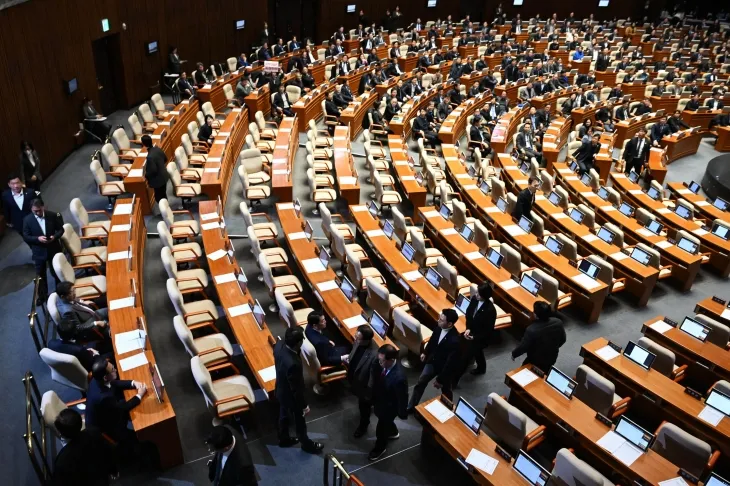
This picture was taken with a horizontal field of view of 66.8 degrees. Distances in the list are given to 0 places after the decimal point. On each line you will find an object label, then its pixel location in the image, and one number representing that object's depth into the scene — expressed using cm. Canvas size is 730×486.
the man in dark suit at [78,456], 400
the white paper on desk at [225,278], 716
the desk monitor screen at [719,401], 566
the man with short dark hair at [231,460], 398
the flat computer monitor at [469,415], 507
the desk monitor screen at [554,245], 871
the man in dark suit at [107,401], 468
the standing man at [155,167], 907
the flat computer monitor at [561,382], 566
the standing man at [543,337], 594
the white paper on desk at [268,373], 557
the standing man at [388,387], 492
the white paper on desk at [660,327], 705
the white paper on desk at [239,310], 657
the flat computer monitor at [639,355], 625
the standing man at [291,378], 486
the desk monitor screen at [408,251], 804
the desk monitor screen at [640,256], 869
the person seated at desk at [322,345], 565
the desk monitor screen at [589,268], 816
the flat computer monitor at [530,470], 450
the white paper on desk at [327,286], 718
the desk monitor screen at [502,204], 1020
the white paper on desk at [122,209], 837
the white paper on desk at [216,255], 766
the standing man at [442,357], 545
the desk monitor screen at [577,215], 1011
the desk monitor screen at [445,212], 970
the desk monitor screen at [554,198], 1098
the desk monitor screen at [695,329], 686
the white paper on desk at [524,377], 585
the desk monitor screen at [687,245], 928
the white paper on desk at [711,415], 556
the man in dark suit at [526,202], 938
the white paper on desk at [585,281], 791
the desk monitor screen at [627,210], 1077
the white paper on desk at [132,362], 546
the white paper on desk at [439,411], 528
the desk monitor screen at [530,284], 759
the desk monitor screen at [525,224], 937
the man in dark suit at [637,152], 1402
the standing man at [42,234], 696
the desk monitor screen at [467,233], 888
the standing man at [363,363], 514
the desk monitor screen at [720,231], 1005
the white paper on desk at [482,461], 476
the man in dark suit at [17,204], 757
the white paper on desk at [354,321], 651
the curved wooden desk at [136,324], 488
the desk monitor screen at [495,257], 814
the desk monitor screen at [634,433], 504
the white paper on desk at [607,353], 640
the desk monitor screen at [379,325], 618
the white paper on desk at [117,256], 730
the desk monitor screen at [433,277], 741
